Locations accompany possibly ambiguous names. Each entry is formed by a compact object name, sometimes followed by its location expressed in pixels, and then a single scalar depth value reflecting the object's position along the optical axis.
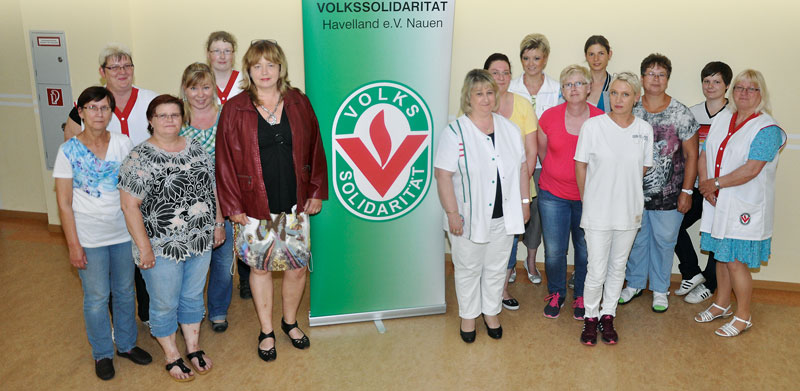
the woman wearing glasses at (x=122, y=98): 3.16
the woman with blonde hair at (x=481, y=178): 3.15
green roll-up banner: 3.24
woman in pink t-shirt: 3.35
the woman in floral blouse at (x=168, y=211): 2.72
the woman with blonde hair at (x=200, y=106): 3.18
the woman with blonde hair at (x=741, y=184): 3.34
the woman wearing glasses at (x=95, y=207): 2.76
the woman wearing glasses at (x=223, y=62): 3.53
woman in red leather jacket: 2.93
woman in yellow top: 3.44
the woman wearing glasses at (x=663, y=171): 3.52
